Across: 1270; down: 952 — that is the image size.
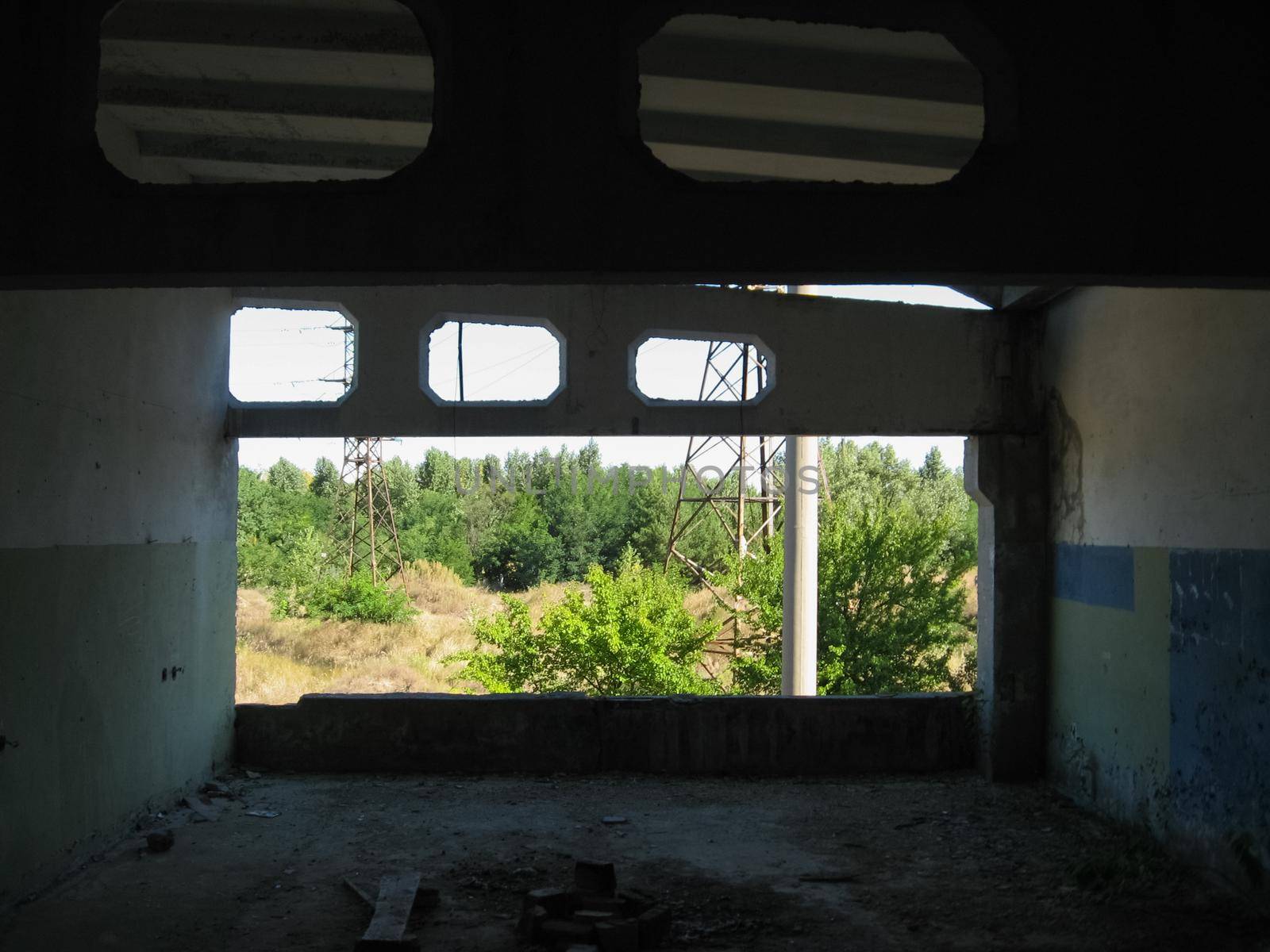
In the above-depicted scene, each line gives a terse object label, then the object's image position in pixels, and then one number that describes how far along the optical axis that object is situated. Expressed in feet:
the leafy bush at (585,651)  56.65
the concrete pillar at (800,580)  55.42
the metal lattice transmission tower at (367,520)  96.78
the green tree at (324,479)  138.82
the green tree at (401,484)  128.36
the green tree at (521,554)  121.70
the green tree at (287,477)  139.33
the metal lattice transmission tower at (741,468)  70.95
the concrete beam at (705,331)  27.55
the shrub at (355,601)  98.63
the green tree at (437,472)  136.87
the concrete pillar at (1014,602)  27.63
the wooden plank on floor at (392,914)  15.34
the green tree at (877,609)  62.03
